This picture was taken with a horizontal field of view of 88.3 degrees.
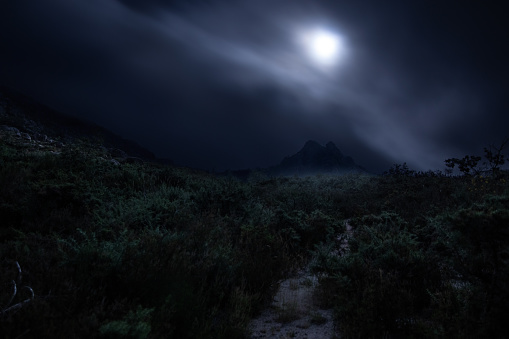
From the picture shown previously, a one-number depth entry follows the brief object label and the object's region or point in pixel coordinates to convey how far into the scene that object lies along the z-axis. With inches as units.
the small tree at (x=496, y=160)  678.4
